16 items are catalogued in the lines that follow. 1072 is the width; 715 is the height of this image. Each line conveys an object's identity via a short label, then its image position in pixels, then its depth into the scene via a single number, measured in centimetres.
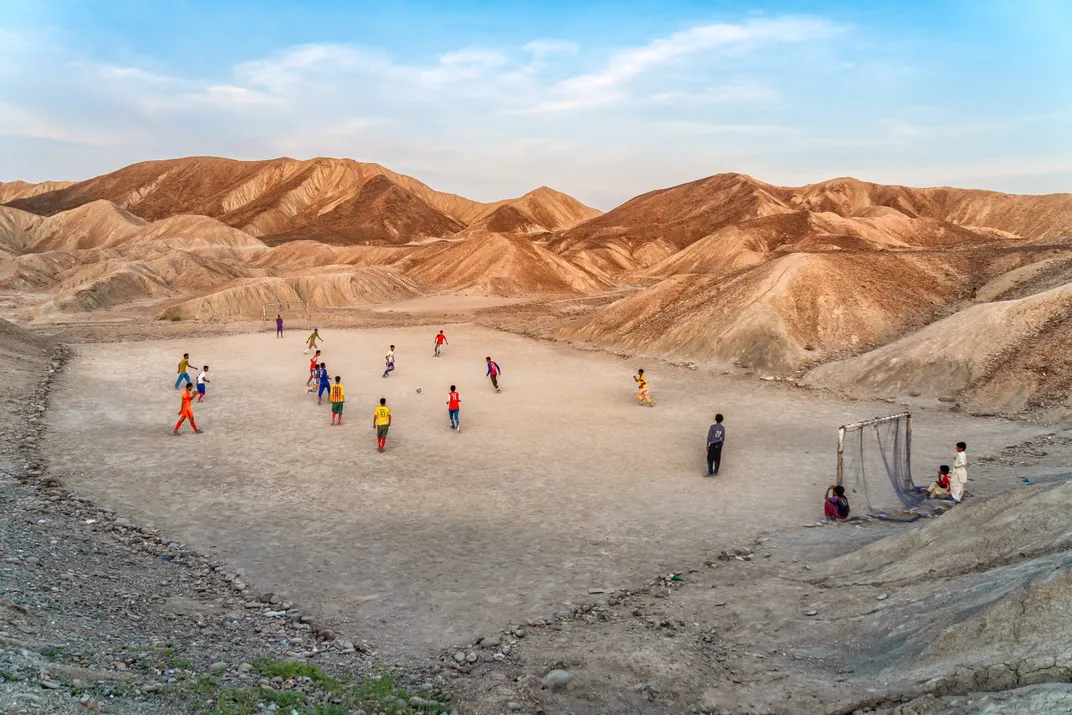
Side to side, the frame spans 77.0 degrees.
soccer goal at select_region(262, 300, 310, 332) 4362
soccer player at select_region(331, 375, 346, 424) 1812
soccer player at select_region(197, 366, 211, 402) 2045
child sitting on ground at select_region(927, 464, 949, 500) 1268
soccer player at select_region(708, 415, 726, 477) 1430
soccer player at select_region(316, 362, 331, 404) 2088
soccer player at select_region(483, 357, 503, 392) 2355
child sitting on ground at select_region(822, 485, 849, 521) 1196
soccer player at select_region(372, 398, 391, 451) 1593
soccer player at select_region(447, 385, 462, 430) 1781
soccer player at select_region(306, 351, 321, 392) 2189
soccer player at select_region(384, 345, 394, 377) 2592
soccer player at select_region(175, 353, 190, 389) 2111
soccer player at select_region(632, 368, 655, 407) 2167
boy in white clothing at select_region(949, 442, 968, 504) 1230
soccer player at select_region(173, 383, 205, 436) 1680
